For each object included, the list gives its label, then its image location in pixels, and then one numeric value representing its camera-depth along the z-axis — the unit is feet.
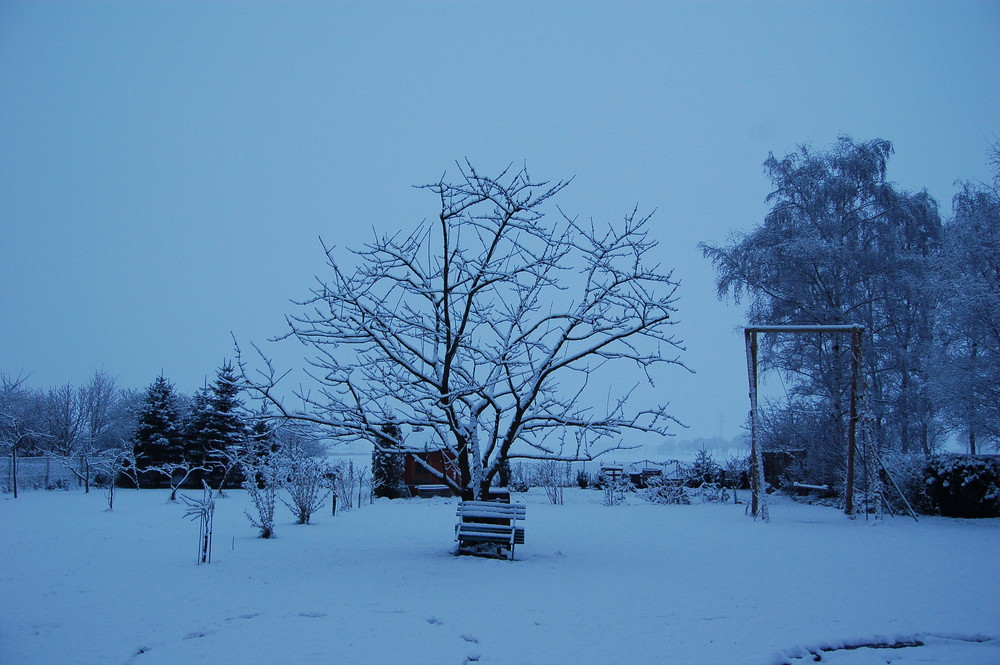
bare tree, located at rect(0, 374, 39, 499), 97.50
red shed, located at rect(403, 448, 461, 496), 80.69
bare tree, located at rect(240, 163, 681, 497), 28.71
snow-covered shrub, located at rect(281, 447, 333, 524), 45.52
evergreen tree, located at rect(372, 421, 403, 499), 75.15
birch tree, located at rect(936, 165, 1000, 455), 46.50
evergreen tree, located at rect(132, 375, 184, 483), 92.12
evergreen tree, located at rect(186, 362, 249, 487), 90.02
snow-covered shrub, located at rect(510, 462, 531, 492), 87.81
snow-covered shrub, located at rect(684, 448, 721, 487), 83.92
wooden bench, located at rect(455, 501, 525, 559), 28.58
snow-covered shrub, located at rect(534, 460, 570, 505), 77.77
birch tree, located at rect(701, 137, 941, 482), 62.95
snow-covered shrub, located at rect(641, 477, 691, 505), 65.41
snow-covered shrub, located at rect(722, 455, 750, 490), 80.58
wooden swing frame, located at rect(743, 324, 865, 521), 43.65
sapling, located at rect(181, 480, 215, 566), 27.68
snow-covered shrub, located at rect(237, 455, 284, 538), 36.86
